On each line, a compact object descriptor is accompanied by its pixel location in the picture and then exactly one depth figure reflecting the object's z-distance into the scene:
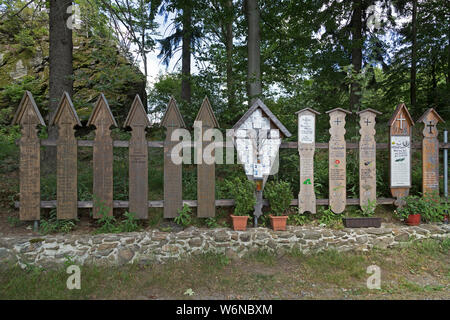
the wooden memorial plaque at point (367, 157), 4.54
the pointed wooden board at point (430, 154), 4.73
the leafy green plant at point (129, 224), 3.87
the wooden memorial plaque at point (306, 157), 4.34
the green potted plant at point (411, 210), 4.43
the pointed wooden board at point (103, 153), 3.94
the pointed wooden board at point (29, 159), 3.77
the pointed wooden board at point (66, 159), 3.85
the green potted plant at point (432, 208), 4.48
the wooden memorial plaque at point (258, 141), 4.25
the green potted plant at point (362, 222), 4.25
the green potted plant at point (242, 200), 4.01
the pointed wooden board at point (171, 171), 4.07
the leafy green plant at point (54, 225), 3.78
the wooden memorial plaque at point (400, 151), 4.63
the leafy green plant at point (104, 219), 3.82
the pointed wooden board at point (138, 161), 4.00
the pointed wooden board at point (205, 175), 4.13
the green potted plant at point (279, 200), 4.08
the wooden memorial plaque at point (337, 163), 4.43
